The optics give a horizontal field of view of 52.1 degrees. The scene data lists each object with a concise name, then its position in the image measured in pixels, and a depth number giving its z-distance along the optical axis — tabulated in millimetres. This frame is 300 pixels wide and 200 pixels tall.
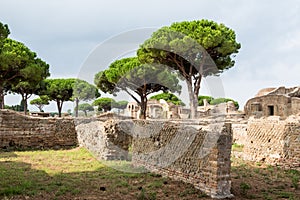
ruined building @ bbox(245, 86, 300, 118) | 30688
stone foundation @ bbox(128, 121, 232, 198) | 6324
